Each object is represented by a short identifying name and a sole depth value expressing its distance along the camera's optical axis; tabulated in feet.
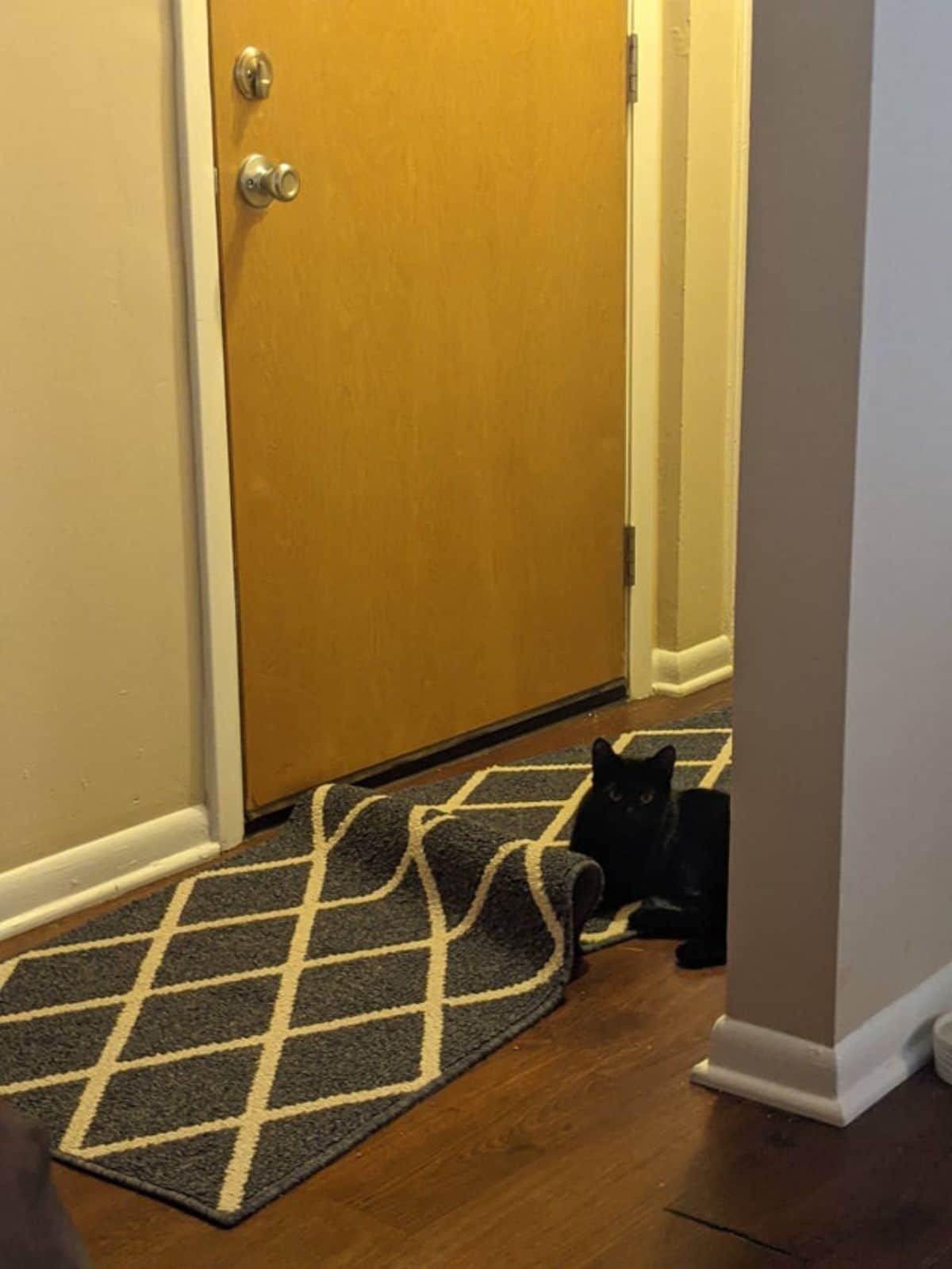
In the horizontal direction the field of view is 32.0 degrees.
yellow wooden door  8.48
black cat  7.34
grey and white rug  5.77
